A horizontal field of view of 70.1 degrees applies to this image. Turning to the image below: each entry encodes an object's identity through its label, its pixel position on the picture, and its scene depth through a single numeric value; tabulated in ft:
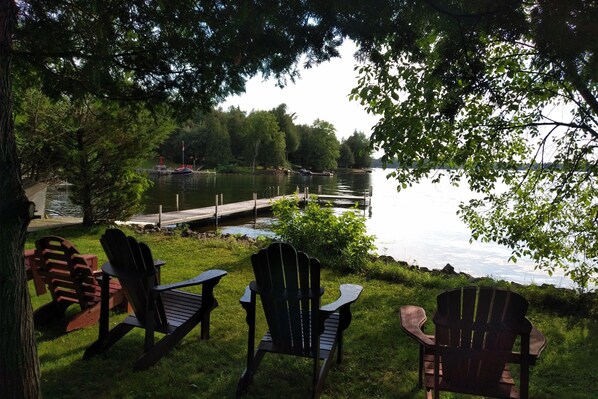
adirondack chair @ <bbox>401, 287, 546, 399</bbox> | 7.54
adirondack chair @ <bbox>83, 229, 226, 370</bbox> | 10.13
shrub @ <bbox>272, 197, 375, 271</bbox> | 24.16
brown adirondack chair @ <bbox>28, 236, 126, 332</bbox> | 12.48
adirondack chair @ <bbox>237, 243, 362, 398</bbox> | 8.71
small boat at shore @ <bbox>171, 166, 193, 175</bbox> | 201.07
